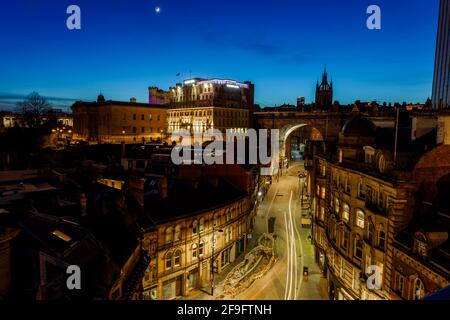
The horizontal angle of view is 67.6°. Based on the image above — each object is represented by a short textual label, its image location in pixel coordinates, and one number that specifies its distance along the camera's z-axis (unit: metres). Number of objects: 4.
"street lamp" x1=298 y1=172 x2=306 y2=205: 75.96
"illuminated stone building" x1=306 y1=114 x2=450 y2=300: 22.78
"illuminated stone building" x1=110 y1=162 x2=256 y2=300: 29.05
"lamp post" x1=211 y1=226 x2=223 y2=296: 31.97
